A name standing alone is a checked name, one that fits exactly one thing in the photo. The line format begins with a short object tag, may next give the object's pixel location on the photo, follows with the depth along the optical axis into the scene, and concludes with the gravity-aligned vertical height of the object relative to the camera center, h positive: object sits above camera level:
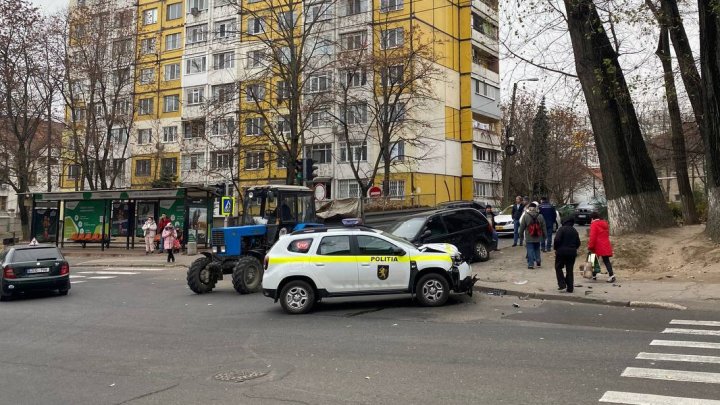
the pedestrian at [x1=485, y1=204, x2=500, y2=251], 22.00 +0.42
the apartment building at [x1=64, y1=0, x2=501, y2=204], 39.72 +10.59
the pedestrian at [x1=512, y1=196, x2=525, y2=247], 20.31 +0.35
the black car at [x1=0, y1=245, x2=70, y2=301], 15.42 -1.23
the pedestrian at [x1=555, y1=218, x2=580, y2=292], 12.27 -0.61
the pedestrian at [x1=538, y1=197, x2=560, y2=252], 18.50 +0.22
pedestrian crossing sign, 24.63 +0.91
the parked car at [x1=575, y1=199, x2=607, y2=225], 35.69 +0.71
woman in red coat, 13.23 -0.42
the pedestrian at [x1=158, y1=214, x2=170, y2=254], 26.63 +0.17
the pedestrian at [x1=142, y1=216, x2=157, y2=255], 27.67 -0.36
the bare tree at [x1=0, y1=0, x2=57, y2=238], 35.19 +8.79
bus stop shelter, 27.72 +0.67
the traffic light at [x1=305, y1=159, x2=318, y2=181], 21.33 +2.14
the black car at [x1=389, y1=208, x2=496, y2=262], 16.62 -0.15
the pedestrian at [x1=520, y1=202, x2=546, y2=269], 15.77 -0.19
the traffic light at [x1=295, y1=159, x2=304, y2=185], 21.70 +2.17
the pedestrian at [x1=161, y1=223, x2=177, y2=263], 23.81 -0.55
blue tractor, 14.43 -0.35
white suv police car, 11.12 -0.88
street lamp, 31.47 +4.10
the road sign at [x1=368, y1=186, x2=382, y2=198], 29.98 +1.79
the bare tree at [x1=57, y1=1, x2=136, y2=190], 38.94 +11.09
